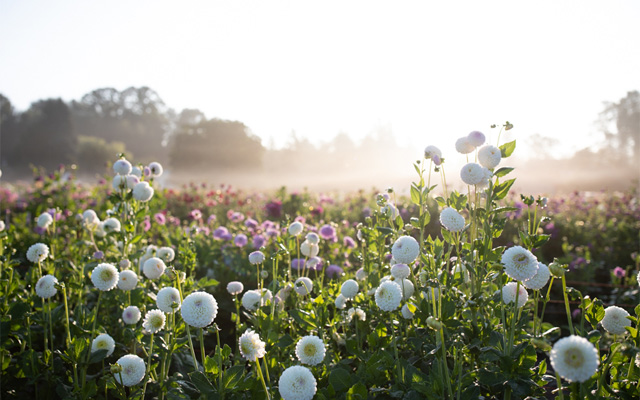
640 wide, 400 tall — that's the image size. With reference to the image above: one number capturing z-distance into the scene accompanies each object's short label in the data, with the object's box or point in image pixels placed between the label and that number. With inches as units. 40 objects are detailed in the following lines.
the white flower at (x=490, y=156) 58.2
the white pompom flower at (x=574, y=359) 33.5
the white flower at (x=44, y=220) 108.0
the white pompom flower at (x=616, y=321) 51.6
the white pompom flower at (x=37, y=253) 77.9
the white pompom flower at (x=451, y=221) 57.2
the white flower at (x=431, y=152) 67.6
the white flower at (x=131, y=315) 73.5
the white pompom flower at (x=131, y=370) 58.4
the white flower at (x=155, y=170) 114.9
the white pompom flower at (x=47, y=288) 70.5
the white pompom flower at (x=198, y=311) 48.6
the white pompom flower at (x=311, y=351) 53.5
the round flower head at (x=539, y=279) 49.9
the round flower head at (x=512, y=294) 59.9
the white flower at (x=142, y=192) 94.6
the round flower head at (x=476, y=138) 62.4
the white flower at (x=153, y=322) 64.9
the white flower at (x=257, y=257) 77.4
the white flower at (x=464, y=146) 65.5
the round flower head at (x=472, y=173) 57.4
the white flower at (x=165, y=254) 90.2
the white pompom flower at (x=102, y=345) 66.7
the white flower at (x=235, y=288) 76.8
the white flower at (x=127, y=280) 74.7
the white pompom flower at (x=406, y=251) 53.5
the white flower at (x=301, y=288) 74.0
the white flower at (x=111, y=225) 103.4
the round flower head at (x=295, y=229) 81.6
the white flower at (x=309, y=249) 89.6
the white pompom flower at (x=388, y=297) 55.3
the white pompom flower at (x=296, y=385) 45.6
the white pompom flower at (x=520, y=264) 46.6
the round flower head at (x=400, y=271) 59.1
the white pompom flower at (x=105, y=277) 67.7
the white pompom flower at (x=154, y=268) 75.9
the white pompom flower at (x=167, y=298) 59.1
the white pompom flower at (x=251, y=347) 48.2
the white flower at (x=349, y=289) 69.0
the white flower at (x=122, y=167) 98.2
